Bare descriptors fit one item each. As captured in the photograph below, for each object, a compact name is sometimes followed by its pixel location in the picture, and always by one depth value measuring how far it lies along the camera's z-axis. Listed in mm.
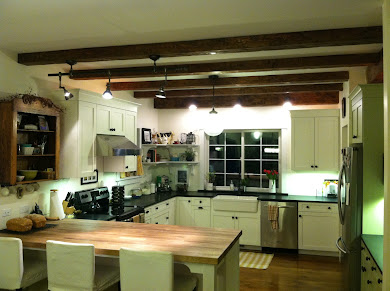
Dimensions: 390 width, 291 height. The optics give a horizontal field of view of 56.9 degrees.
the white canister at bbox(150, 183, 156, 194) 6923
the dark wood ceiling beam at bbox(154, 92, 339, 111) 6480
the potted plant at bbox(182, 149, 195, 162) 7195
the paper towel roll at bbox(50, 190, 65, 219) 4227
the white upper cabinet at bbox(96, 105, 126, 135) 4953
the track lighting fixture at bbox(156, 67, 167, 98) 4160
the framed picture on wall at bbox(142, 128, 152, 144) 6671
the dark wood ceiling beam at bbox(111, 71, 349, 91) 5109
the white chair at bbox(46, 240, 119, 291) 2801
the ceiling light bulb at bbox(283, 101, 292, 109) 6526
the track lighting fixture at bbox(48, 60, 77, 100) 4182
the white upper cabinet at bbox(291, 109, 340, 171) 6250
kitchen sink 6355
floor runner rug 5527
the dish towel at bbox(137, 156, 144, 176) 6273
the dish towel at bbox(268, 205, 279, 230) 6156
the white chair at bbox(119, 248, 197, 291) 2600
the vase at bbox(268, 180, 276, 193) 6840
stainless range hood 4828
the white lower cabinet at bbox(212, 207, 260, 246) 6379
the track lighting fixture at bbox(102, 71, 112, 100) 4053
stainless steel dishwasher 6172
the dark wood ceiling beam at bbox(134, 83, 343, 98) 5852
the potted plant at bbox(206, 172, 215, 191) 7273
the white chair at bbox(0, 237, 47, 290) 2936
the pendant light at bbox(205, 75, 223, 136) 5438
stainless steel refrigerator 3775
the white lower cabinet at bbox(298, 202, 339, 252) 6020
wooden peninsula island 2775
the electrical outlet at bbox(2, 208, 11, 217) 3807
